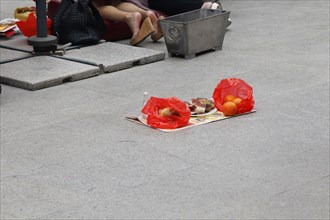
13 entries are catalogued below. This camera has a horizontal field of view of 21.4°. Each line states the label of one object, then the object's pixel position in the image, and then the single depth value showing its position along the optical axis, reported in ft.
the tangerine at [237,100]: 22.97
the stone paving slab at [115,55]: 28.19
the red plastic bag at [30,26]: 31.14
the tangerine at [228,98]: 23.14
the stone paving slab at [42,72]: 26.11
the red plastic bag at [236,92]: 23.15
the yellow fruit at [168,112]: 22.28
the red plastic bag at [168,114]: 22.15
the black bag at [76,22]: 30.27
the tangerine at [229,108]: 22.84
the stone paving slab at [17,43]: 30.22
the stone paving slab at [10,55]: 28.71
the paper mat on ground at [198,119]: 22.47
